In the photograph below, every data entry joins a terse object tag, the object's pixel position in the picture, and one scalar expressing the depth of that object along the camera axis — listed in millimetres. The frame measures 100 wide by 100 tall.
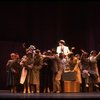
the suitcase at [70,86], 11000
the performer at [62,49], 11834
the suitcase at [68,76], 10867
